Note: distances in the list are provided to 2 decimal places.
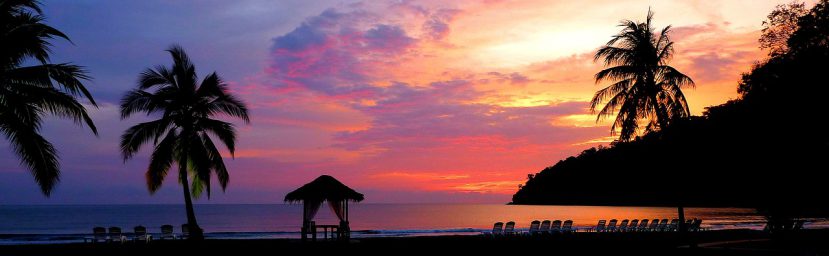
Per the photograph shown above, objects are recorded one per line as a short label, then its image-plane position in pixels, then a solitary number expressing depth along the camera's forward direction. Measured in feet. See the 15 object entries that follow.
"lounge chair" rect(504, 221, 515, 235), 110.83
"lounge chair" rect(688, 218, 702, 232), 118.83
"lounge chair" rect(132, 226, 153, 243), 91.91
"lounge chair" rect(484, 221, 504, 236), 109.60
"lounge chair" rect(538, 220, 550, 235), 112.36
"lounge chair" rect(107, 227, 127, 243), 91.35
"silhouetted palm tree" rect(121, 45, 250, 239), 92.53
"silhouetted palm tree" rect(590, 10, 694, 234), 94.22
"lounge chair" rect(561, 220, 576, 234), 115.55
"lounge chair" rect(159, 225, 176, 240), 97.40
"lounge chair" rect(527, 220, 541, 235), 111.51
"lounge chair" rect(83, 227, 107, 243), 92.04
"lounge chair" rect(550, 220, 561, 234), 112.37
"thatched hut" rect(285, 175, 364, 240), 89.97
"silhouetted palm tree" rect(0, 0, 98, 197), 43.45
